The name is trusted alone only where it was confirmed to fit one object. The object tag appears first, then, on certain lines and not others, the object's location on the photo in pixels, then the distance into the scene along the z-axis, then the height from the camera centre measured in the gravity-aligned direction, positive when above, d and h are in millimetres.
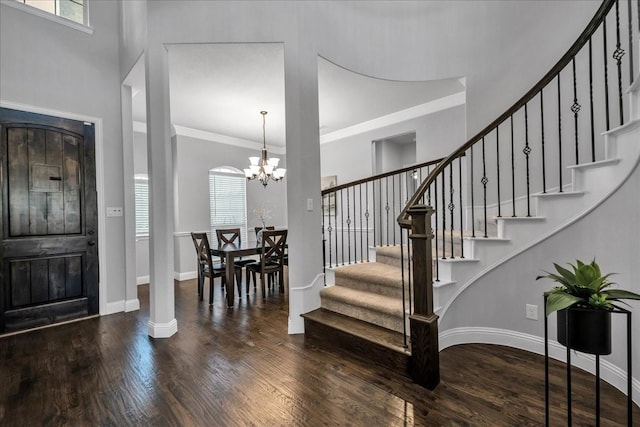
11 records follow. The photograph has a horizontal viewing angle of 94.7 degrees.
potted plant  1171 -408
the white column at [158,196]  2922 +177
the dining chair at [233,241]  4551 -496
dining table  3825 -583
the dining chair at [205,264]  4074 -767
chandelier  4676 +698
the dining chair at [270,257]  4125 -669
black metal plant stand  1156 -635
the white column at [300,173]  2936 +393
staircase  1991 -455
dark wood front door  3094 -60
